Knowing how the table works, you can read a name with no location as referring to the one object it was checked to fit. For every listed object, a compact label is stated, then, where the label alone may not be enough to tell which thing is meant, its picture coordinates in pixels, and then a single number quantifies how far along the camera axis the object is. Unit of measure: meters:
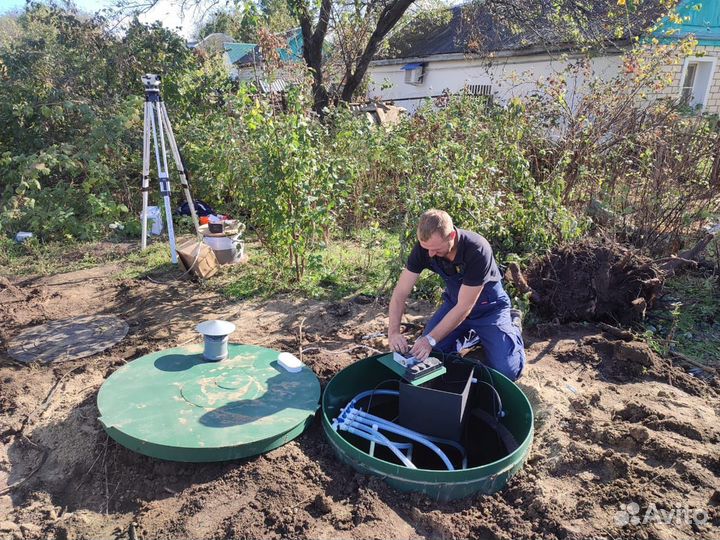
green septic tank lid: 2.47
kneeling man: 2.89
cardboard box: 4.94
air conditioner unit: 16.80
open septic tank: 2.35
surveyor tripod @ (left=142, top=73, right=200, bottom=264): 5.11
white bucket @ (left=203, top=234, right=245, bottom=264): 5.29
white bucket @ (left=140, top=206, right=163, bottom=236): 6.32
